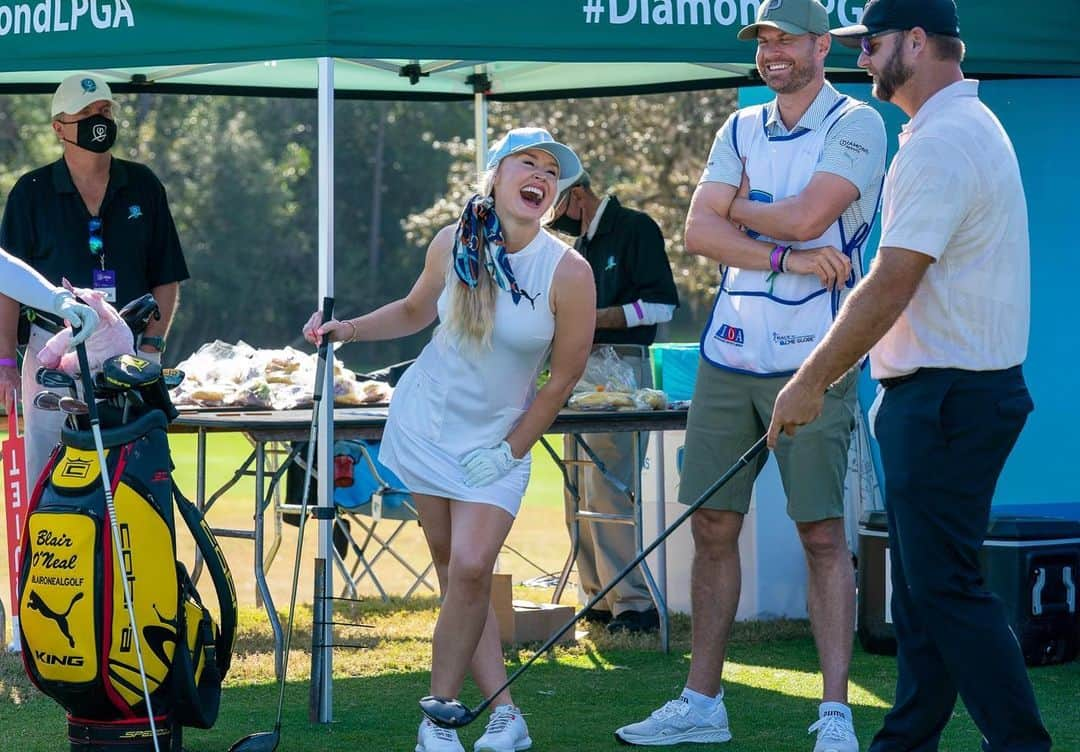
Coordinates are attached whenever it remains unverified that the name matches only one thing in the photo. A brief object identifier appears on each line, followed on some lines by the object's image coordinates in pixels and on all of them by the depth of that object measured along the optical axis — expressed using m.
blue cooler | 11.86
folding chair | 12.17
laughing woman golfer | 7.53
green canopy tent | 7.99
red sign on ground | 10.57
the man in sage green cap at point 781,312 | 7.77
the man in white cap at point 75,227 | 9.92
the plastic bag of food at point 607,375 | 11.03
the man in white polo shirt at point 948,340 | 6.34
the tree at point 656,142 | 36.55
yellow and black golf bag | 6.91
